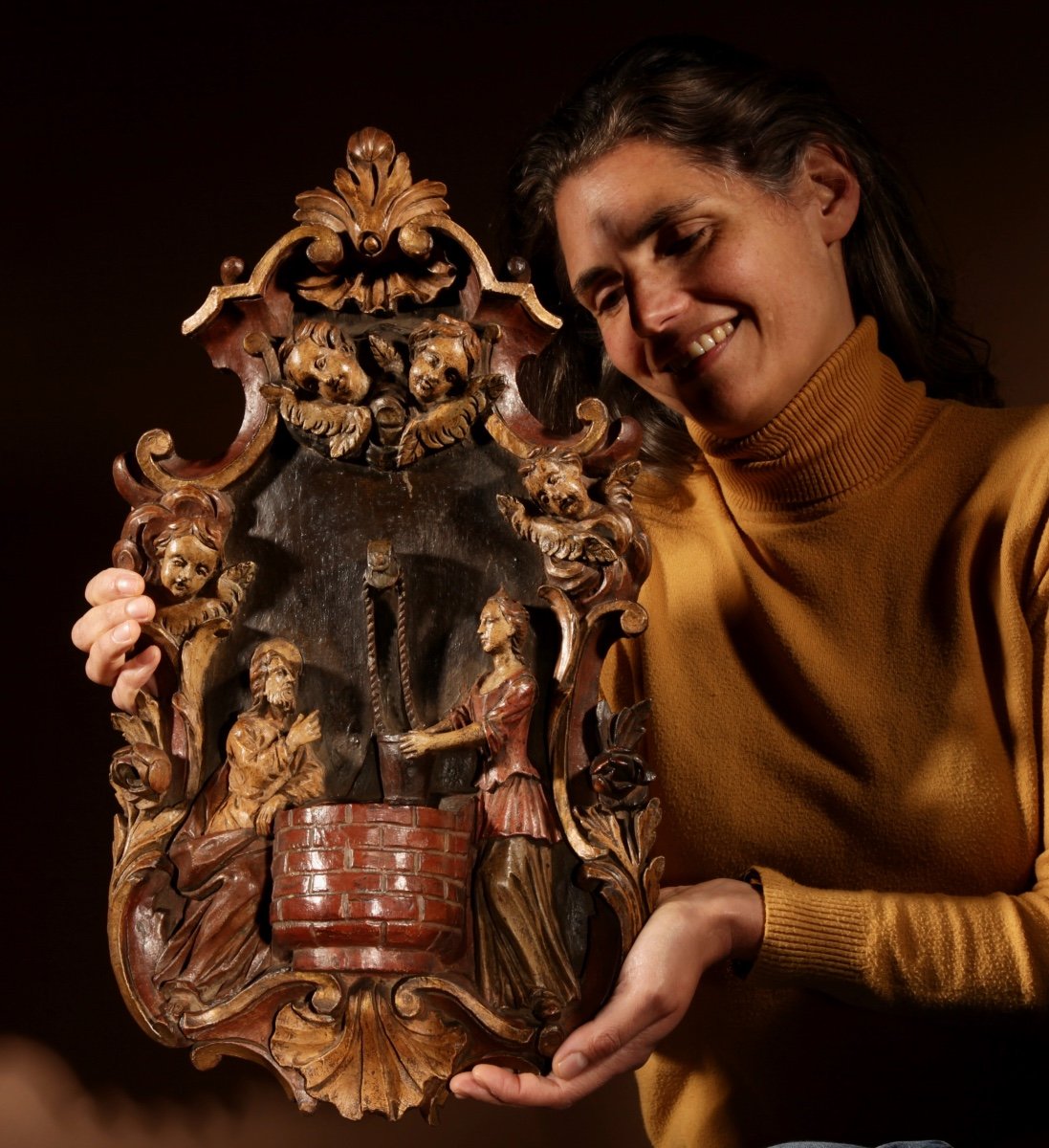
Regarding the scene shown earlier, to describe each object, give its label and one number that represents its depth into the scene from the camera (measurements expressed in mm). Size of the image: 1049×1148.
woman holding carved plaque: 1189
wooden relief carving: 1020
